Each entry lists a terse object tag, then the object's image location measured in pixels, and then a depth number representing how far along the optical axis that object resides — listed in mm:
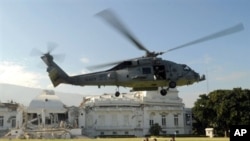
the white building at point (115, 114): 108688
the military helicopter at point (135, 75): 27656
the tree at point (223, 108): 82375
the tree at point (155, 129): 105938
